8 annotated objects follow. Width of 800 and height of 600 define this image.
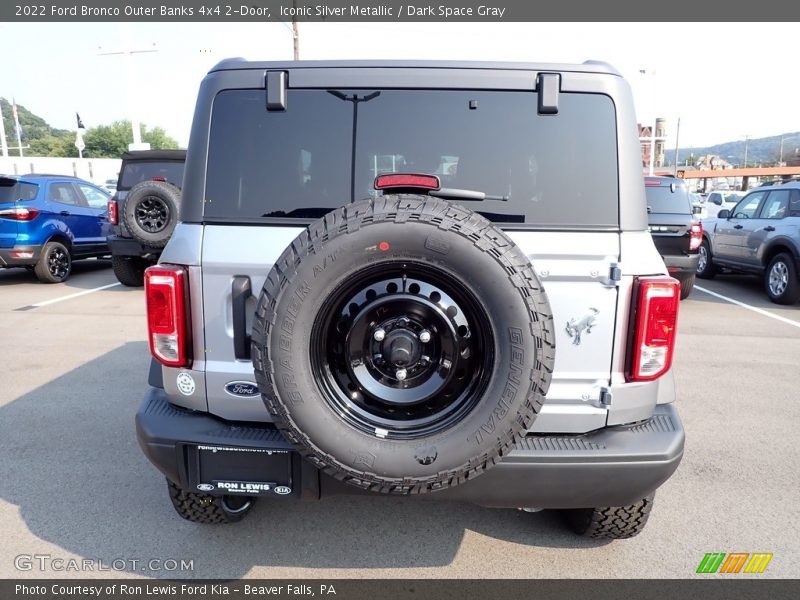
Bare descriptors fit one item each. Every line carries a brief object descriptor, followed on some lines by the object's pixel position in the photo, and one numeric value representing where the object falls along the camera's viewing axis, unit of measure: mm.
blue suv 8758
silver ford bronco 1919
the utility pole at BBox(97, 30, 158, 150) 22688
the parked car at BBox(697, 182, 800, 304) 8266
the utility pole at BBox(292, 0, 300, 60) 20428
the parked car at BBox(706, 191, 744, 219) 23667
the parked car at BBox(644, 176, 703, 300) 7926
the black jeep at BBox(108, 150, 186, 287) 7594
